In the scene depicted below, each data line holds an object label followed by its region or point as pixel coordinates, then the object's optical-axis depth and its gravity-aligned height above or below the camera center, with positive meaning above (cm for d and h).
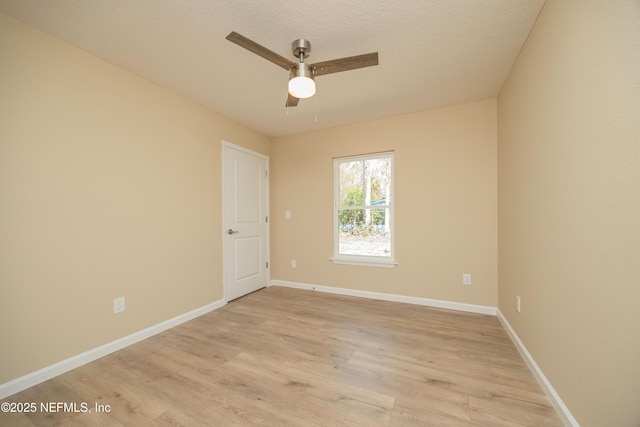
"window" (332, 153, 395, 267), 343 +4
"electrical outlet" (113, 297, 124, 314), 213 -78
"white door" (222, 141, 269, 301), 331 -8
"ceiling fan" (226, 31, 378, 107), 156 +101
